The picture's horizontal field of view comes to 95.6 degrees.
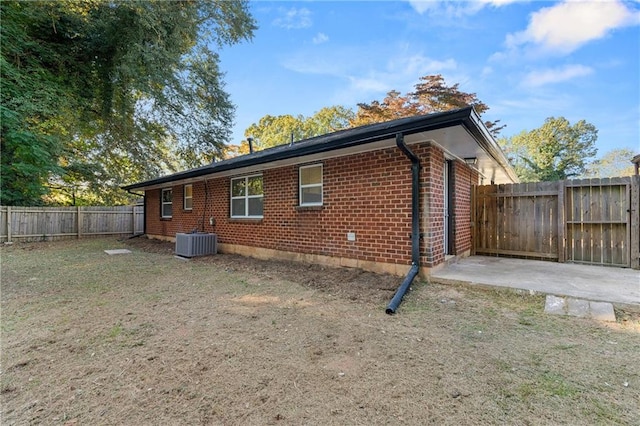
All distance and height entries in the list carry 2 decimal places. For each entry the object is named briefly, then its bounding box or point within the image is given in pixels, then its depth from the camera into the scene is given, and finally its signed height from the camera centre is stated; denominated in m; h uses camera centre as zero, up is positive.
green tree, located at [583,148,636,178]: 24.41 +4.35
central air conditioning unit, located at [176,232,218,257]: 8.23 -0.88
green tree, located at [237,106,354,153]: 26.75 +8.56
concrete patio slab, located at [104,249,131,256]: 9.05 -1.22
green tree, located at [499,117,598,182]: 20.48 +4.67
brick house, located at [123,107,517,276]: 4.91 +0.40
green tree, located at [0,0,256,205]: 9.65 +5.11
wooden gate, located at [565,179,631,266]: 5.76 -0.17
